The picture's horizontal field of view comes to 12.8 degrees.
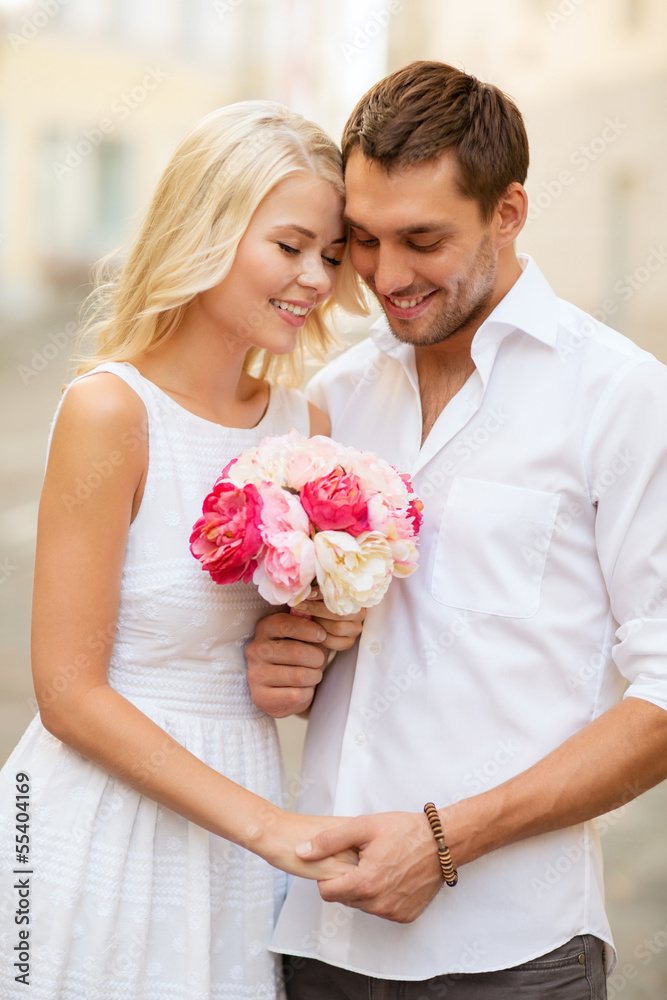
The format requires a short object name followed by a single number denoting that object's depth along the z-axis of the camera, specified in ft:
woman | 9.42
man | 9.49
